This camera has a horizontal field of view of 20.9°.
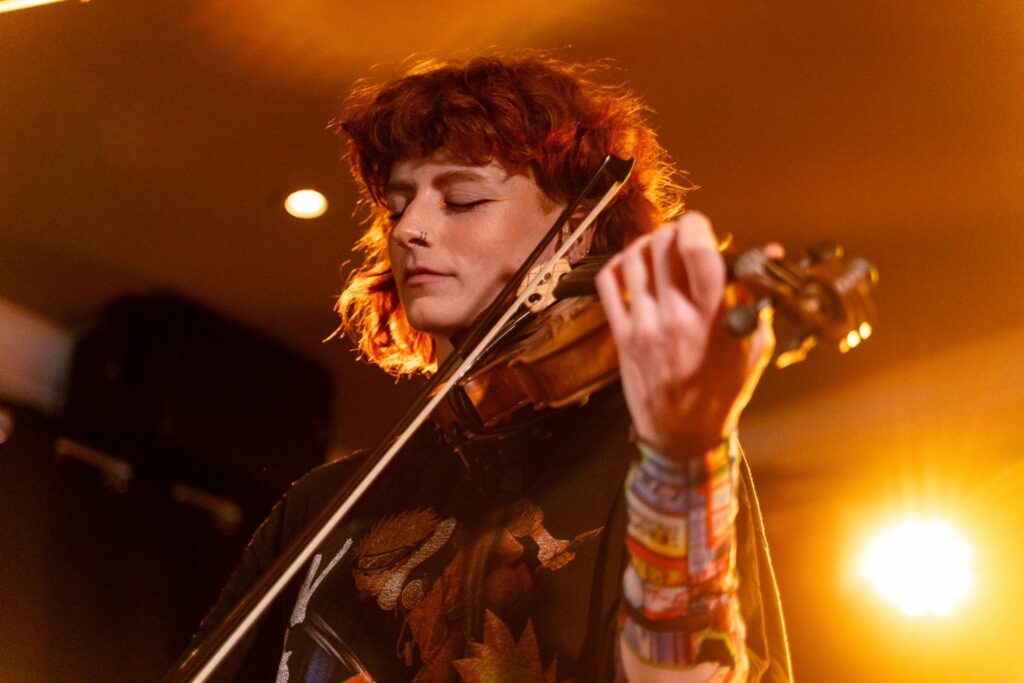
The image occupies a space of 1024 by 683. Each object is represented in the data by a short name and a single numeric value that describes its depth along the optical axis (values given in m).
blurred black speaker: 5.25
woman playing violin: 1.64
